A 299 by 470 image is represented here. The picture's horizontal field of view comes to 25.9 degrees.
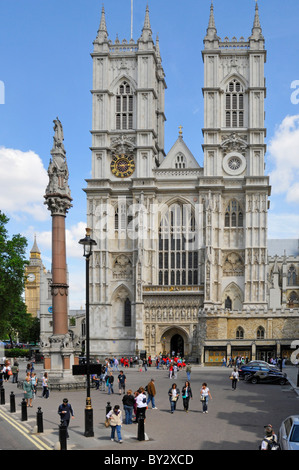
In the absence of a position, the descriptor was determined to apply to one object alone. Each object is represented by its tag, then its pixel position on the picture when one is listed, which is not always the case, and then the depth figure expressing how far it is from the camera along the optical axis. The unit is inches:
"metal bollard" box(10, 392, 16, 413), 1077.8
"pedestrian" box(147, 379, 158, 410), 1122.0
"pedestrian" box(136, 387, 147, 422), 925.8
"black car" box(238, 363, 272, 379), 1747.9
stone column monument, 1515.7
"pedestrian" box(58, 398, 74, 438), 855.1
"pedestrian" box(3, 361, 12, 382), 1706.4
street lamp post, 839.1
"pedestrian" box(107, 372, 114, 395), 1384.2
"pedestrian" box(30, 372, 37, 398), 1235.3
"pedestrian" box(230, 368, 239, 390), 1453.0
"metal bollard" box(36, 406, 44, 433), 858.4
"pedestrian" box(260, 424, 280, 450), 641.6
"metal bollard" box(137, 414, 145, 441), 810.8
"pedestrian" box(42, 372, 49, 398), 1298.0
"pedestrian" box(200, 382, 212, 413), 1079.0
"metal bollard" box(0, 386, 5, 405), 1213.7
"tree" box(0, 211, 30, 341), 2242.9
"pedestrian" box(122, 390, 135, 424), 940.6
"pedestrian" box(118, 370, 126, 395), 1357.0
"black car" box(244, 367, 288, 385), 1684.9
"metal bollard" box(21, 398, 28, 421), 970.7
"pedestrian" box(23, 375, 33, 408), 1139.9
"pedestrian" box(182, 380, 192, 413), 1106.1
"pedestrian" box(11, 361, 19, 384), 1729.8
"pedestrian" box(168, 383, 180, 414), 1079.0
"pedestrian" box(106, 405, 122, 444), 799.1
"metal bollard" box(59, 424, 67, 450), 730.2
